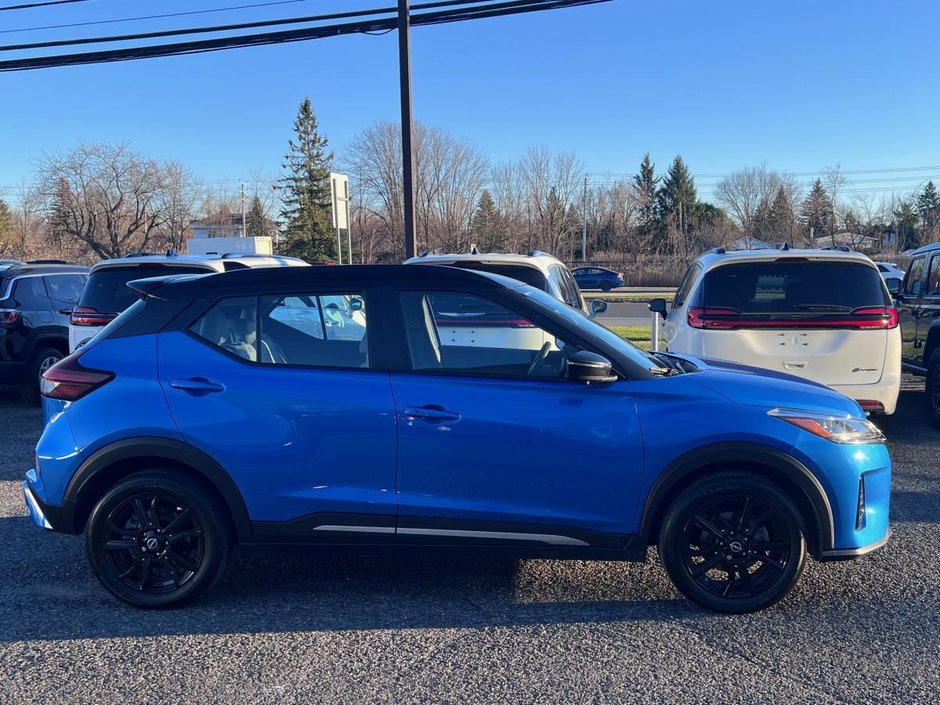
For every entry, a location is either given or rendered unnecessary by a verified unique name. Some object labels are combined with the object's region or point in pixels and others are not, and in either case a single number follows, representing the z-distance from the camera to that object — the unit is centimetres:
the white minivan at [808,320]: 675
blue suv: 383
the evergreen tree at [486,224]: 5300
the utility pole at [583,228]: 6229
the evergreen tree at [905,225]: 5506
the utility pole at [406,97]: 1273
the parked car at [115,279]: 812
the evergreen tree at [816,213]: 5628
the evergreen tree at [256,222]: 6631
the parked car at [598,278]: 4597
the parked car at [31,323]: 991
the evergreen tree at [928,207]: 5051
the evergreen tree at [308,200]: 5731
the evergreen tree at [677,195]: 6869
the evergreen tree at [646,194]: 6919
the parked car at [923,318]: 830
